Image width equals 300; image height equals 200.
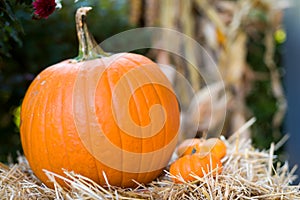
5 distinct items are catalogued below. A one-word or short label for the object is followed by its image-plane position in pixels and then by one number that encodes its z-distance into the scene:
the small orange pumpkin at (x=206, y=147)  1.28
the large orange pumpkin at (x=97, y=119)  1.22
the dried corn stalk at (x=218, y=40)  1.93
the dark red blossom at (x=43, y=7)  1.22
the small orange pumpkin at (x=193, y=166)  1.23
